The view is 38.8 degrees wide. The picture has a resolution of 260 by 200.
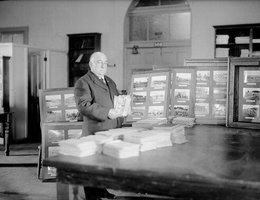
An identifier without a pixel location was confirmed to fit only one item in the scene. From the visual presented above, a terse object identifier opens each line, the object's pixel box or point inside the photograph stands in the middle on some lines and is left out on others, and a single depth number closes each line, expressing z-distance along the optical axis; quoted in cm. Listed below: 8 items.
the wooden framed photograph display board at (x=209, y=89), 387
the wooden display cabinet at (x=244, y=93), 363
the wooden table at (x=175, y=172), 179
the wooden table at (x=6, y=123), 678
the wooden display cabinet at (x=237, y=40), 802
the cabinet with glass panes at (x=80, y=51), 962
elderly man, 337
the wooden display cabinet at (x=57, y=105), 469
